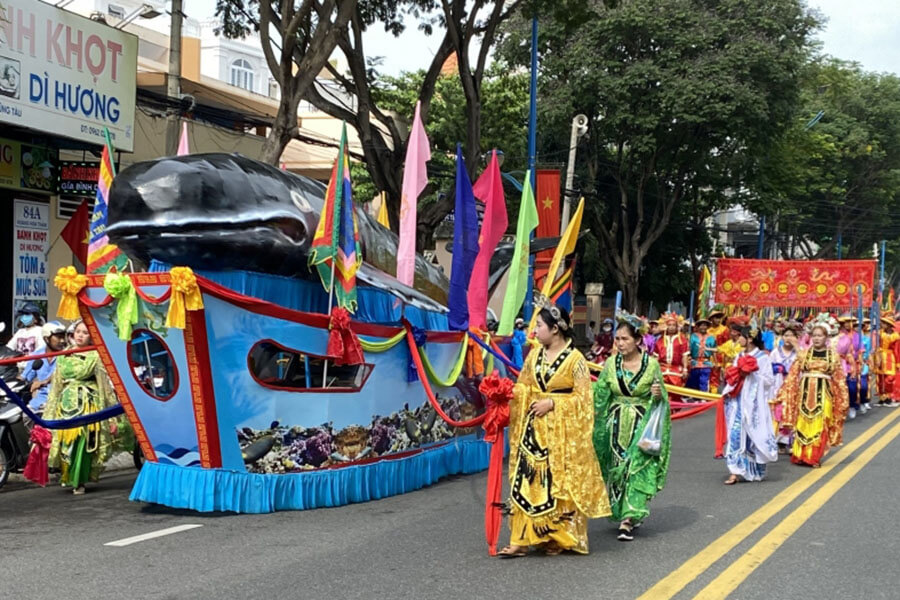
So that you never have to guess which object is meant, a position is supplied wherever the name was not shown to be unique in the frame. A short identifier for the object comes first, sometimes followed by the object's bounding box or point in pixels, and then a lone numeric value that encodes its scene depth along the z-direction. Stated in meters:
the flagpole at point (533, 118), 18.21
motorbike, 8.67
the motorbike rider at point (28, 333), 10.65
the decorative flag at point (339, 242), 7.68
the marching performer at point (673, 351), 15.09
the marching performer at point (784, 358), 10.98
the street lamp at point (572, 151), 20.78
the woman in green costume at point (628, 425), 6.71
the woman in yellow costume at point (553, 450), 5.97
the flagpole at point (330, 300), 7.73
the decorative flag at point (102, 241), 8.06
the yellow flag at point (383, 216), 12.00
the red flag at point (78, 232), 13.61
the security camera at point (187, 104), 13.52
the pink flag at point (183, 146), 9.91
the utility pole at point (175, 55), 12.72
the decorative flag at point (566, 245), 11.05
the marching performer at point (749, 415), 9.23
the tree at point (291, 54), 11.10
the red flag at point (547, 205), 20.75
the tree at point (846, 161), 36.44
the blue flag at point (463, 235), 9.26
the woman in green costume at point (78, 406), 8.44
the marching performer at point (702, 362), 15.88
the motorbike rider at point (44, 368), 9.07
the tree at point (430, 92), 13.86
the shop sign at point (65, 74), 12.20
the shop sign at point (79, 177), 14.28
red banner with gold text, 20.12
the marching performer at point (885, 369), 18.77
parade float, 7.00
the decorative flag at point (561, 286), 12.18
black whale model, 7.16
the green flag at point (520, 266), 9.79
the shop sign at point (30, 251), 14.30
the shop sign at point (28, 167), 13.62
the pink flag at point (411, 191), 9.34
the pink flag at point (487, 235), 9.58
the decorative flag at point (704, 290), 22.15
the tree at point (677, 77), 24.83
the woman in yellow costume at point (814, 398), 10.25
